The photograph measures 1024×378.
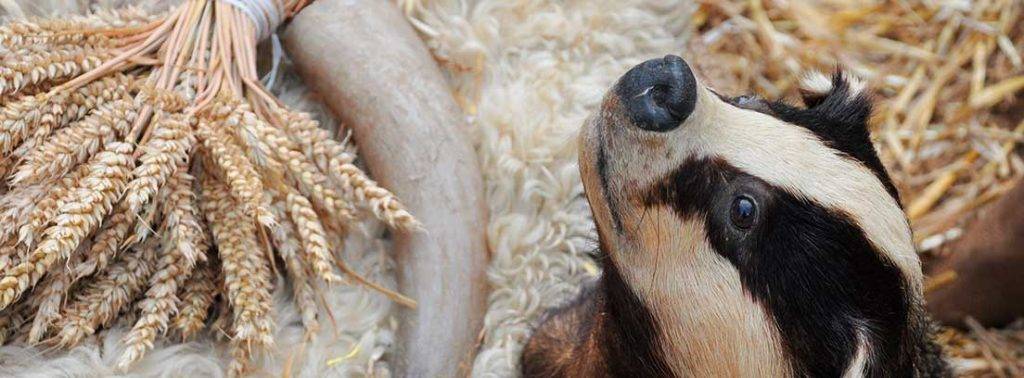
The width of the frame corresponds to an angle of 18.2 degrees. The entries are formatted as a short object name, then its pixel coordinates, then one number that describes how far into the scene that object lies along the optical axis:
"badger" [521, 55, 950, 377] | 1.27
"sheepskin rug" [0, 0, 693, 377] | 1.41
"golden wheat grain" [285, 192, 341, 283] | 1.34
